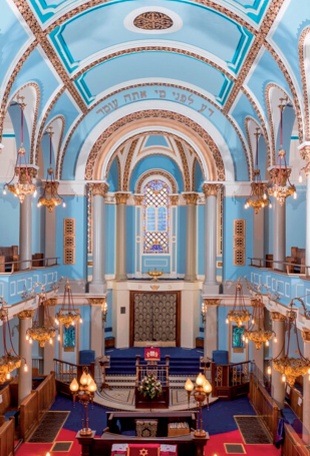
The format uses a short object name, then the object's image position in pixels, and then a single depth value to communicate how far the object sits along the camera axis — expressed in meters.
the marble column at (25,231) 18.39
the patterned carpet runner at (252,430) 16.12
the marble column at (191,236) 27.41
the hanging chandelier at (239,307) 18.94
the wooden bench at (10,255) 17.75
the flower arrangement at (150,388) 19.02
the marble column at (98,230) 22.55
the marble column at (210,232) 22.62
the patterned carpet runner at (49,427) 16.22
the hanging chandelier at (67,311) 19.30
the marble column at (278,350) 17.56
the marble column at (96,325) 22.09
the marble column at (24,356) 17.72
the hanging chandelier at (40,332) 16.92
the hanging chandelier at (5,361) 13.23
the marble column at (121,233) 27.44
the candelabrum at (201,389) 12.54
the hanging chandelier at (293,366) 12.62
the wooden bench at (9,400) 17.83
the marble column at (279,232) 18.12
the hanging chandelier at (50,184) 21.39
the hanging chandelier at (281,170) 16.56
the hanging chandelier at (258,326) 16.80
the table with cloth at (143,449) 12.81
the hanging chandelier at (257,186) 20.87
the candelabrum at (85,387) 12.54
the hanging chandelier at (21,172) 15.15
